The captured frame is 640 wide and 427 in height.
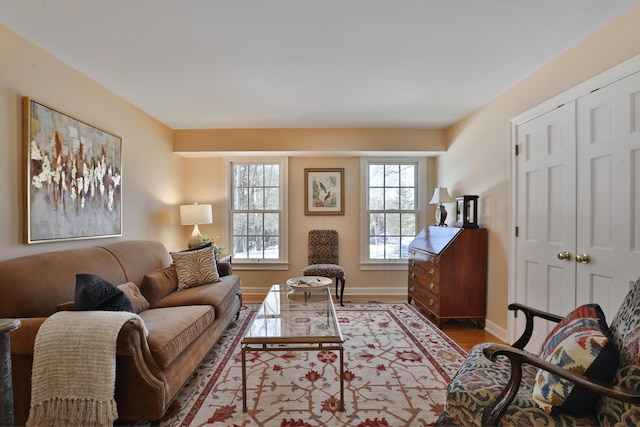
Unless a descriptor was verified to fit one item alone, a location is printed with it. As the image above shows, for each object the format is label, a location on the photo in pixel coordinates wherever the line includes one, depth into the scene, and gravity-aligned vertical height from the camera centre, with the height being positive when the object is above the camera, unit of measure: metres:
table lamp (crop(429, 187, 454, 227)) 3.67 +0.17
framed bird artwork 4.50 +0.36
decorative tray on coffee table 2.96 -0.75
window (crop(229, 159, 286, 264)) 4.54 +0.04
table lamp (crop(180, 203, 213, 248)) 3.93 -0.05
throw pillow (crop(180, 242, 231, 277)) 3.37 -0.67
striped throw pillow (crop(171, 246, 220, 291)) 2.96 -0.59
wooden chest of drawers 3.14 -0.70
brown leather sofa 1.53 -0.77
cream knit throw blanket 1.45 -0.84
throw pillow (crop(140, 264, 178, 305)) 2.56 -0.68
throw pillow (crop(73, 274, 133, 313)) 1.66 -0.50
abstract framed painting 2.03 +0.29
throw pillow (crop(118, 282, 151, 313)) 2.25 -0.68
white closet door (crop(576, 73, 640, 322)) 1.73 +0.14
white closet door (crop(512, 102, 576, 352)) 2.15 +0.00
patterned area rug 1.74 -1.24
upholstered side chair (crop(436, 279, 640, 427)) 1.03 -0.66
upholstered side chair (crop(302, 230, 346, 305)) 4.36 -0.54
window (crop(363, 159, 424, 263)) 4.54 +0.08
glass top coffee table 1.80 -0.81
